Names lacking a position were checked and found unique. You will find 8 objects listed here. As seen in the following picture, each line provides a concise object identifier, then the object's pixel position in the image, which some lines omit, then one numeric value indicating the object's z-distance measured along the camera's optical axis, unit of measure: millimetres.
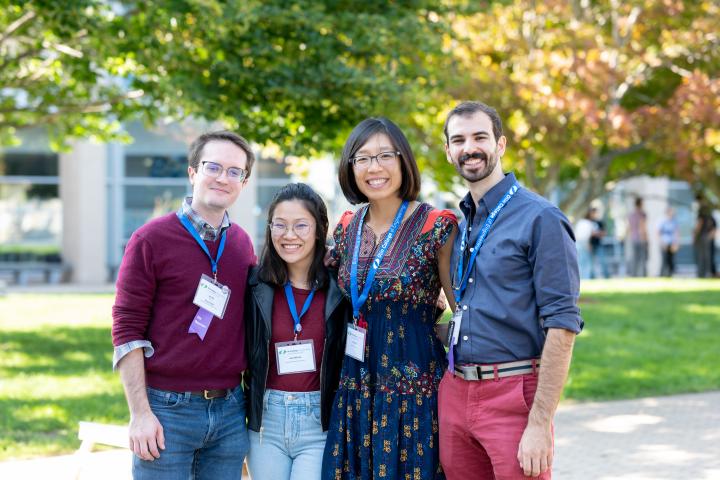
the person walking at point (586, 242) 22188
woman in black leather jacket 3766
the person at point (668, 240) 24797
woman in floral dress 3738
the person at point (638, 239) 24812
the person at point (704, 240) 23828
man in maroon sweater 3506
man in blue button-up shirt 3336
